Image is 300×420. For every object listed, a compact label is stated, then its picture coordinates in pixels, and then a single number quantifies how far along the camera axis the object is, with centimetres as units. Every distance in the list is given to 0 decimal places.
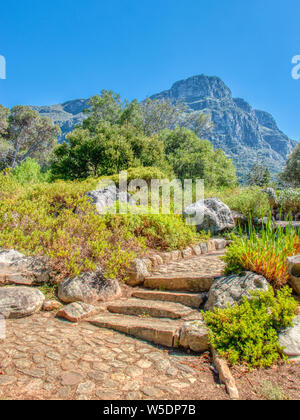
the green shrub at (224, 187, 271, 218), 927
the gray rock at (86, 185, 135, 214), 660
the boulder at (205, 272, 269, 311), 318
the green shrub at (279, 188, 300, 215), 1042
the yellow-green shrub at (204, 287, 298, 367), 240
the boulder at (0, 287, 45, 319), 337
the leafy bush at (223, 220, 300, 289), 344
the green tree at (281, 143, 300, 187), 2648
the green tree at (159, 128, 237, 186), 1399
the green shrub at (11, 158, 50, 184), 1438
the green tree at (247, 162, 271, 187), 4744
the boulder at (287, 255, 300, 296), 333
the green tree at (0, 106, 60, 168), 2730
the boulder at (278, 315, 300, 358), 244
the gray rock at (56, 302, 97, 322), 346
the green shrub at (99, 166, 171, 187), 962
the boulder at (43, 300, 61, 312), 365
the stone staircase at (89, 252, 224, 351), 290
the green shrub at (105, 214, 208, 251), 561
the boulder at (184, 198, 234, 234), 769
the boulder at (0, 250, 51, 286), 386
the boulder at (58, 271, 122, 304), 380
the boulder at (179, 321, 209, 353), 274
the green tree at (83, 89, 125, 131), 2266
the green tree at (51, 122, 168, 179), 1168
